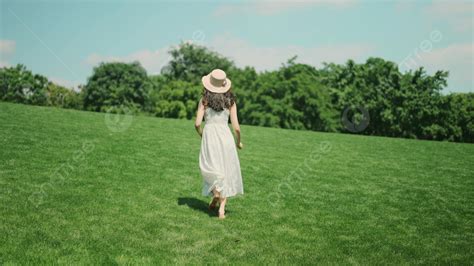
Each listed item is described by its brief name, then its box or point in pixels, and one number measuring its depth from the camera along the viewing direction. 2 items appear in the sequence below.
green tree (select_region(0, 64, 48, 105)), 86.19
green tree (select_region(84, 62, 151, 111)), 76.12
